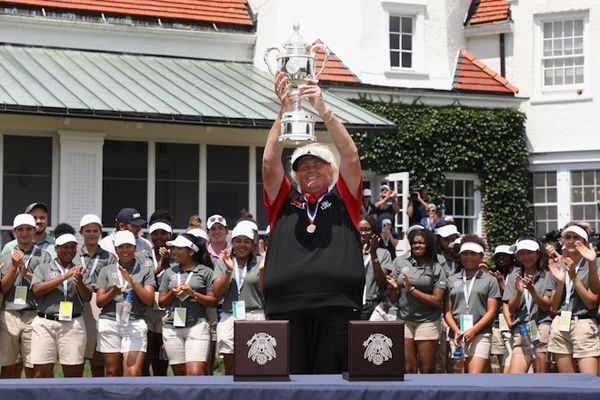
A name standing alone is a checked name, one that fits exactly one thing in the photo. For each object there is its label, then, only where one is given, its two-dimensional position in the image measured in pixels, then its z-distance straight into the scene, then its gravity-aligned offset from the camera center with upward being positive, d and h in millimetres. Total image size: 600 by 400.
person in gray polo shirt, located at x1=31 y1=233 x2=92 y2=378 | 10344 -703
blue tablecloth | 4859 -670
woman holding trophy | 6012 -29
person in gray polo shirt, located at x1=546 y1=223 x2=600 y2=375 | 10055 -695
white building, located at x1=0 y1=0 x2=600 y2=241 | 16203 +2768
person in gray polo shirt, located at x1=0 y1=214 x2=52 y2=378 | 10461 -591
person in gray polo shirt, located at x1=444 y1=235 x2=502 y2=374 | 10867 -671
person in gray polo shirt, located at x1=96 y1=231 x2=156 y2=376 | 10617 -700
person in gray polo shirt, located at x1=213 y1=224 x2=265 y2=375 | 10648 -472
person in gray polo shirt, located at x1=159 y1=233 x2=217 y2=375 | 10609 -698
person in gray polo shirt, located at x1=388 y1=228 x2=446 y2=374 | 11156 -597
